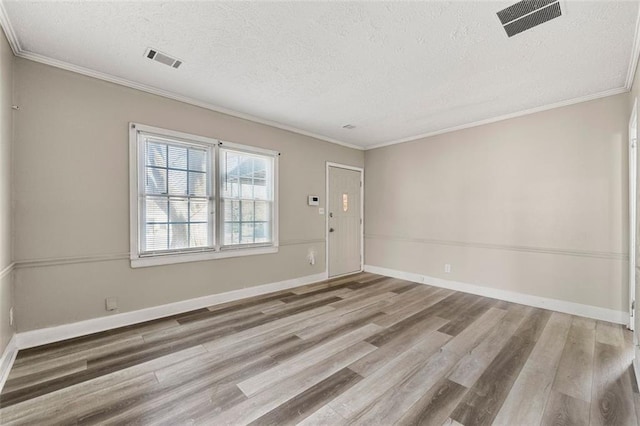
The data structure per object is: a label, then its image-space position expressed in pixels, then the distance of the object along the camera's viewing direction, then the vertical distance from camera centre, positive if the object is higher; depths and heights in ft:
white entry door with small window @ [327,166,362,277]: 17.35 -0.50
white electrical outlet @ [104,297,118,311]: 9.52 -3.19
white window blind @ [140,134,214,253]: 10.40 +0.65
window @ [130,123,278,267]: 10.24 +0.65
